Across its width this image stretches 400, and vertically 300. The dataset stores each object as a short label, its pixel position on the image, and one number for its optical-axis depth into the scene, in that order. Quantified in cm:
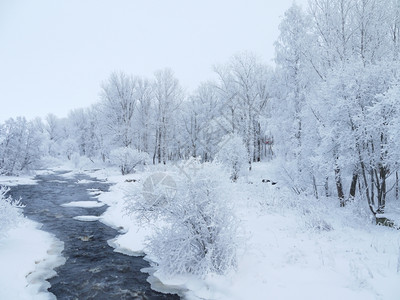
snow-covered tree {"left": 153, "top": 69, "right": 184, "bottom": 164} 3603
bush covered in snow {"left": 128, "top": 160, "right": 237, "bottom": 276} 622
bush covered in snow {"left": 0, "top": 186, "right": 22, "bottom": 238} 809
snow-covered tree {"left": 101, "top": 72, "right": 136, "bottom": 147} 3450
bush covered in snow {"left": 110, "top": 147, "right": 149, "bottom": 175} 2830
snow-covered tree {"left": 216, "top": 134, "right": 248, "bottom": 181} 2122
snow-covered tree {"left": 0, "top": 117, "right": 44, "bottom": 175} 2784
